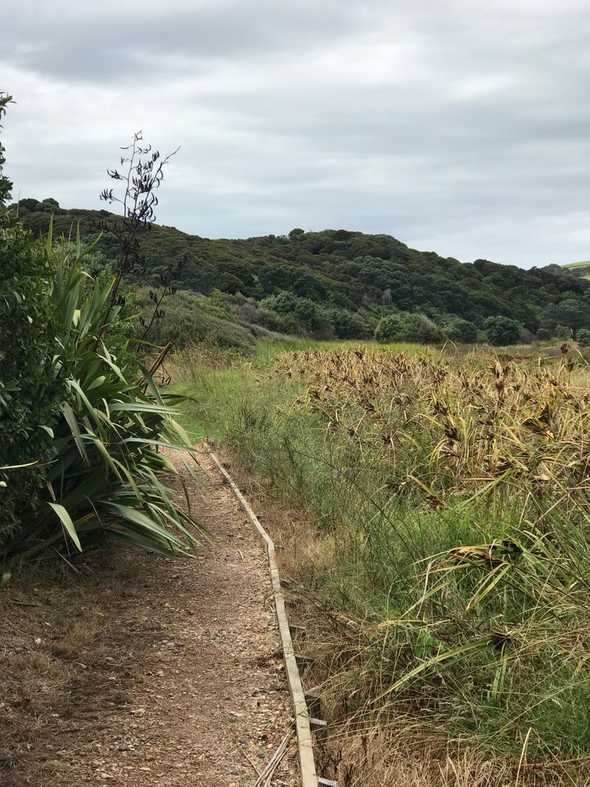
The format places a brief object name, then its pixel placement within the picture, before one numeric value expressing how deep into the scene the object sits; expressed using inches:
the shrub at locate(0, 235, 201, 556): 196.2
